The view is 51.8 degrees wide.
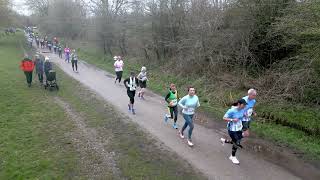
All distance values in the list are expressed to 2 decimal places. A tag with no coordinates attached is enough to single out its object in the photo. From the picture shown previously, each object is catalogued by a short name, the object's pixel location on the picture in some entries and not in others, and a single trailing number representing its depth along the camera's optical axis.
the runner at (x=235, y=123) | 8.43
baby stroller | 17.17
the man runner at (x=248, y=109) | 9.51
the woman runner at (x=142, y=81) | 16.08
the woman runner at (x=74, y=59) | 23.93
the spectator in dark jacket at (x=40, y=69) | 18.38
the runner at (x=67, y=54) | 29.23
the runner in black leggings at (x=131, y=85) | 12.95
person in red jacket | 17.67
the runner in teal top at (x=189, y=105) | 9.63
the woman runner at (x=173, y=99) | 11.19
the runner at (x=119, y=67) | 19.04
